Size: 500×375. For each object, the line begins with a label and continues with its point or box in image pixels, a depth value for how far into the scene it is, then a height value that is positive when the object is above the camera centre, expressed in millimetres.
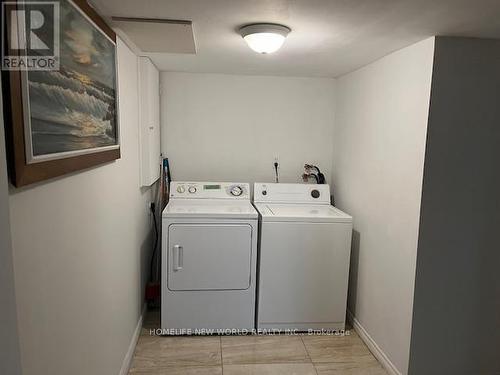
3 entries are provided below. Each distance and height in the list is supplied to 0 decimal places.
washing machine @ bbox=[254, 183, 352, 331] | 2783 -986
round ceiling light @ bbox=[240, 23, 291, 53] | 1818 +497
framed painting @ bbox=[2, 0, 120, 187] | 953 +134
